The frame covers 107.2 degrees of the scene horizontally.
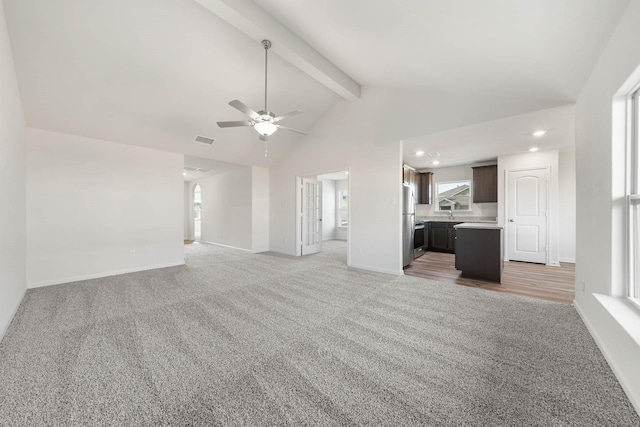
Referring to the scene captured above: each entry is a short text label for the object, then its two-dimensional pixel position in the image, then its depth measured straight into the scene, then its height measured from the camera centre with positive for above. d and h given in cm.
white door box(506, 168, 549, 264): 516 -7
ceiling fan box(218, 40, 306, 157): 276 +110
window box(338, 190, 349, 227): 973 +16
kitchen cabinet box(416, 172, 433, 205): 703 +76
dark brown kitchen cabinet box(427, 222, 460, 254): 639 -69
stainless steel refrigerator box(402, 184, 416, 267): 476 -21
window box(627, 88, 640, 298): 181 +12
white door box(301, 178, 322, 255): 639 -12
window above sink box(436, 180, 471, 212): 668 +48
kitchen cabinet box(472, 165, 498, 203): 591 +72
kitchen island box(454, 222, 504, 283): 384 -67
